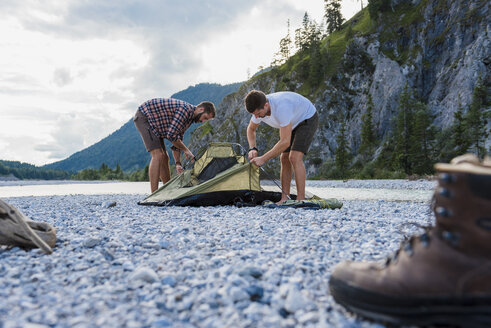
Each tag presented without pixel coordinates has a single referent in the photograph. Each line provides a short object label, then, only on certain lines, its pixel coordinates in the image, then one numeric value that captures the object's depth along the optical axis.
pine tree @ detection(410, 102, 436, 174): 39.46
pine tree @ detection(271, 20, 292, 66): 92.94
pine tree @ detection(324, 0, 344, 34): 93.09
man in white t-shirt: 5.89
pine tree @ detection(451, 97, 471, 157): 36.97
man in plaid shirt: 7.55
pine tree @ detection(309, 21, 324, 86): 68.12
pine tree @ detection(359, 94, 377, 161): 50.88
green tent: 6.88
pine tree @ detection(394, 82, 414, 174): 40.22
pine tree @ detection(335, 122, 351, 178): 47.81
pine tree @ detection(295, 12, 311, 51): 82.62
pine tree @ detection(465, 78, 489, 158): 37.16
